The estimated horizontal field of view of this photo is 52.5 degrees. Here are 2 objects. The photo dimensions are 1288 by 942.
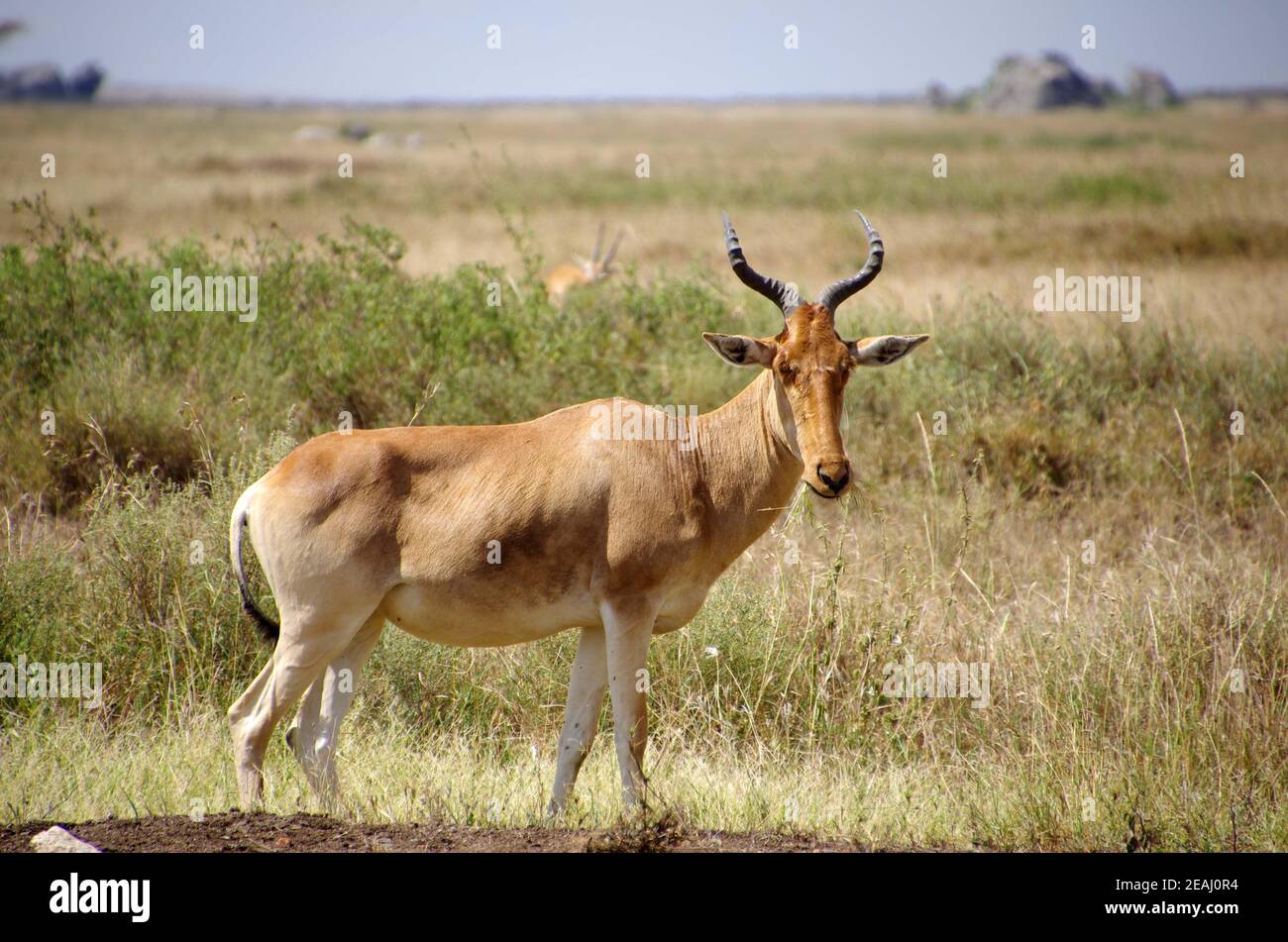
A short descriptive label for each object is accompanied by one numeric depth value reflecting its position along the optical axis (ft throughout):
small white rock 18.25
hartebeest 20.84
